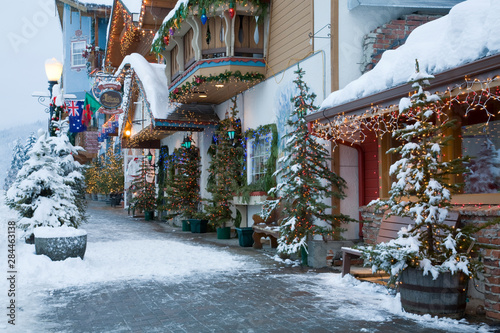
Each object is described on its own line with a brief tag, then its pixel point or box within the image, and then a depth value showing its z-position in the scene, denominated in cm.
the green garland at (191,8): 1318
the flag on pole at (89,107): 2769
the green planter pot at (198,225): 1722
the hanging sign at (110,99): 2353
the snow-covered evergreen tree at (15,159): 6368
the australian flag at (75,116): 2225
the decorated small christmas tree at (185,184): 1841
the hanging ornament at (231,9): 1313
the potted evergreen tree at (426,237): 588
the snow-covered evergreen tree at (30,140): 5664
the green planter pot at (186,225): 1803
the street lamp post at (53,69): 1287
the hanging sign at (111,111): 2427
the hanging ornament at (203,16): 1348
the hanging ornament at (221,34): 1422
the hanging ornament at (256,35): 1402
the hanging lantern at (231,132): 1509
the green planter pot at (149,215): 2343
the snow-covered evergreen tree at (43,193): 1142
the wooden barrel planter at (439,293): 584
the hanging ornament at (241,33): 1415
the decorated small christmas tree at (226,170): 1531
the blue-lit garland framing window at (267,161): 1309
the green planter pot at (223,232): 1502
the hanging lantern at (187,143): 1870
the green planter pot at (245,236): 1301
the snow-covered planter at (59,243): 941
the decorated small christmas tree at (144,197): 2383
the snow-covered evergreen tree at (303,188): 964
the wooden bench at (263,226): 1239
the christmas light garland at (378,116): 625
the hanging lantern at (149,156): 2616
